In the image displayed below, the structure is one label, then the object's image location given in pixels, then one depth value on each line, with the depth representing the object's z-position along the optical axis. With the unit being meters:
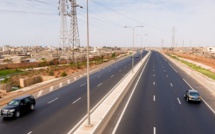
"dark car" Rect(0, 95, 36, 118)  19.70
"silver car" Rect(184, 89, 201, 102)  24.73
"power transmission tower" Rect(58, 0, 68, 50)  79.38
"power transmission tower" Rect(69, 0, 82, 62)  67.78
